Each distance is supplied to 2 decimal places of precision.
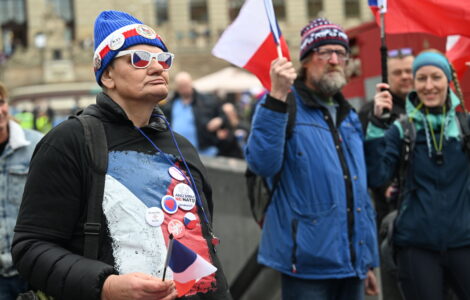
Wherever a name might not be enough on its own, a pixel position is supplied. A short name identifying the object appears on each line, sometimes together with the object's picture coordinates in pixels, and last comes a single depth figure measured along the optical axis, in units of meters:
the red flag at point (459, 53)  5.51
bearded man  4.41
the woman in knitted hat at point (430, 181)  4.59
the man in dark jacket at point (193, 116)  9.40
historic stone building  44.44
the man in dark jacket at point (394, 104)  5.68
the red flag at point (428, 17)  5.07
